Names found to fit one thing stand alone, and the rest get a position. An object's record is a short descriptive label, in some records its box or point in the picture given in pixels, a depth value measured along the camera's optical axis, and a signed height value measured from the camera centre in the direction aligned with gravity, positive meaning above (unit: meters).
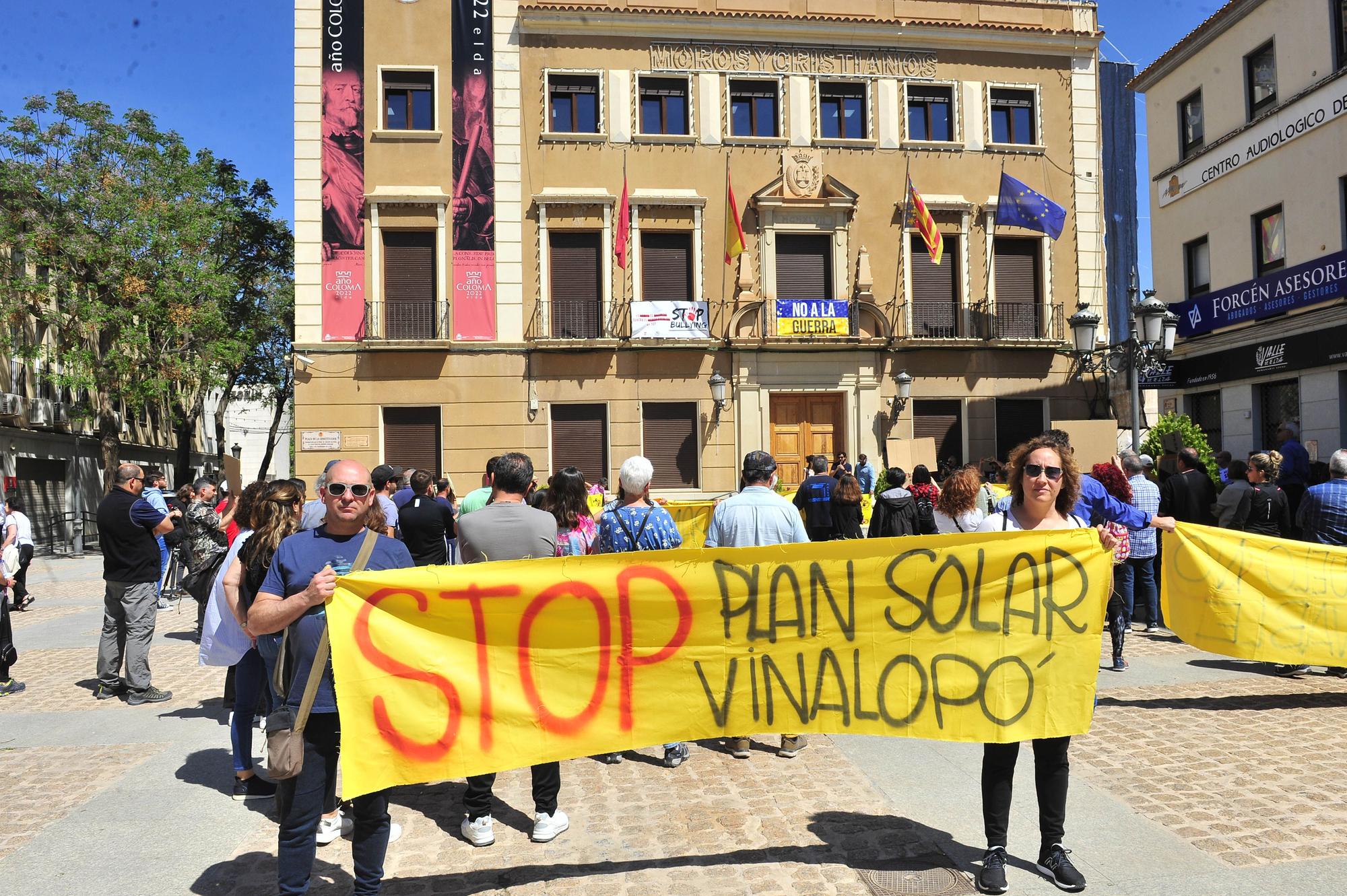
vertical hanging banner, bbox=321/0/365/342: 20.59 +6.85
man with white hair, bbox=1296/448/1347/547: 7.45 -0.49
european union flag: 20.20 +5.60
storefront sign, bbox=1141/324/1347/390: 18.44 +2.12
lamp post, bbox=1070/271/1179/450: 12.61 +1.68
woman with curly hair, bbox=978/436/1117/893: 3.87 -1.35
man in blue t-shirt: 3.46 -0.66
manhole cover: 3.87 -1.86
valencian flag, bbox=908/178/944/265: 20.20 +5.20
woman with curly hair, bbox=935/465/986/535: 7.75 -0.38
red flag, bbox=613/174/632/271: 20.77 +5.40
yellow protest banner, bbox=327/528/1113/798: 4.00 -0.85
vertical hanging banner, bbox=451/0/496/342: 20.77 +6.68
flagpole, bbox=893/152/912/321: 21.98 +6.12
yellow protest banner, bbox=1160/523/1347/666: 6.53 -1.06
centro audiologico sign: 18.97 +7.38
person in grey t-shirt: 4.48 -0.40
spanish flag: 20.31 +5.33
